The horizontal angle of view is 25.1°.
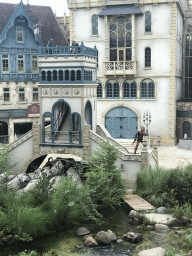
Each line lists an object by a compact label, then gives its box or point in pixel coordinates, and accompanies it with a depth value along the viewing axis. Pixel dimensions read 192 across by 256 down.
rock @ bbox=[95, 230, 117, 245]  20.20
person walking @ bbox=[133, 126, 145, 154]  28.76
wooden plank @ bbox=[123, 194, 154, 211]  23.88
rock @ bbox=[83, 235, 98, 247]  20.00
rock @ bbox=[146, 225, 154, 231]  21.70
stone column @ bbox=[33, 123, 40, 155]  29.06
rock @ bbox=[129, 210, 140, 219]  23.04
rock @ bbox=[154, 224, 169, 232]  21.55
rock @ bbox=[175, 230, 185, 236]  20.91
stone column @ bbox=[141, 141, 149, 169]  26.62
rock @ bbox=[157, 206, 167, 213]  23.62
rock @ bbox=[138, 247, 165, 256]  18.38
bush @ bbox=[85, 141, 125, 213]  24.16
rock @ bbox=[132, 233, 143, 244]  20.19
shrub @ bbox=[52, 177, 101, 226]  22.12
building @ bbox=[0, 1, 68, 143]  41.97
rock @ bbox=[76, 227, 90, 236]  21.35
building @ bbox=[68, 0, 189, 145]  40.91
